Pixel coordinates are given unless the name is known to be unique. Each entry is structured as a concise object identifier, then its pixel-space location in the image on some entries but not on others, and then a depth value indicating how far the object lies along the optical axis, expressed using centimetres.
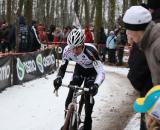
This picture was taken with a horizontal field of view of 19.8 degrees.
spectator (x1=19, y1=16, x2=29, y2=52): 1738
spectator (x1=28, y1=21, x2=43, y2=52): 1792
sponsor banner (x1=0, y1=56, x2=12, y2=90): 1308
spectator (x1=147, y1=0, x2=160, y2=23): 475
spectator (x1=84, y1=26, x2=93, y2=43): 2324
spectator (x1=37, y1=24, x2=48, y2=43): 2291
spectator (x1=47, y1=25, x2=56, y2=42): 2809
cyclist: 721
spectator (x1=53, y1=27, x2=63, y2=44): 2642
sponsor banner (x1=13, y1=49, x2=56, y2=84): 1447
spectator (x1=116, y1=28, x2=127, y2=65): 2266
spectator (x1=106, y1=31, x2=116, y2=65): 2225
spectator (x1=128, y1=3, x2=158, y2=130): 446
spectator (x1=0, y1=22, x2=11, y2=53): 2145
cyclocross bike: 684
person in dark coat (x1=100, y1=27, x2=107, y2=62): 2407
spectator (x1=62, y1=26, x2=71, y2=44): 2602
